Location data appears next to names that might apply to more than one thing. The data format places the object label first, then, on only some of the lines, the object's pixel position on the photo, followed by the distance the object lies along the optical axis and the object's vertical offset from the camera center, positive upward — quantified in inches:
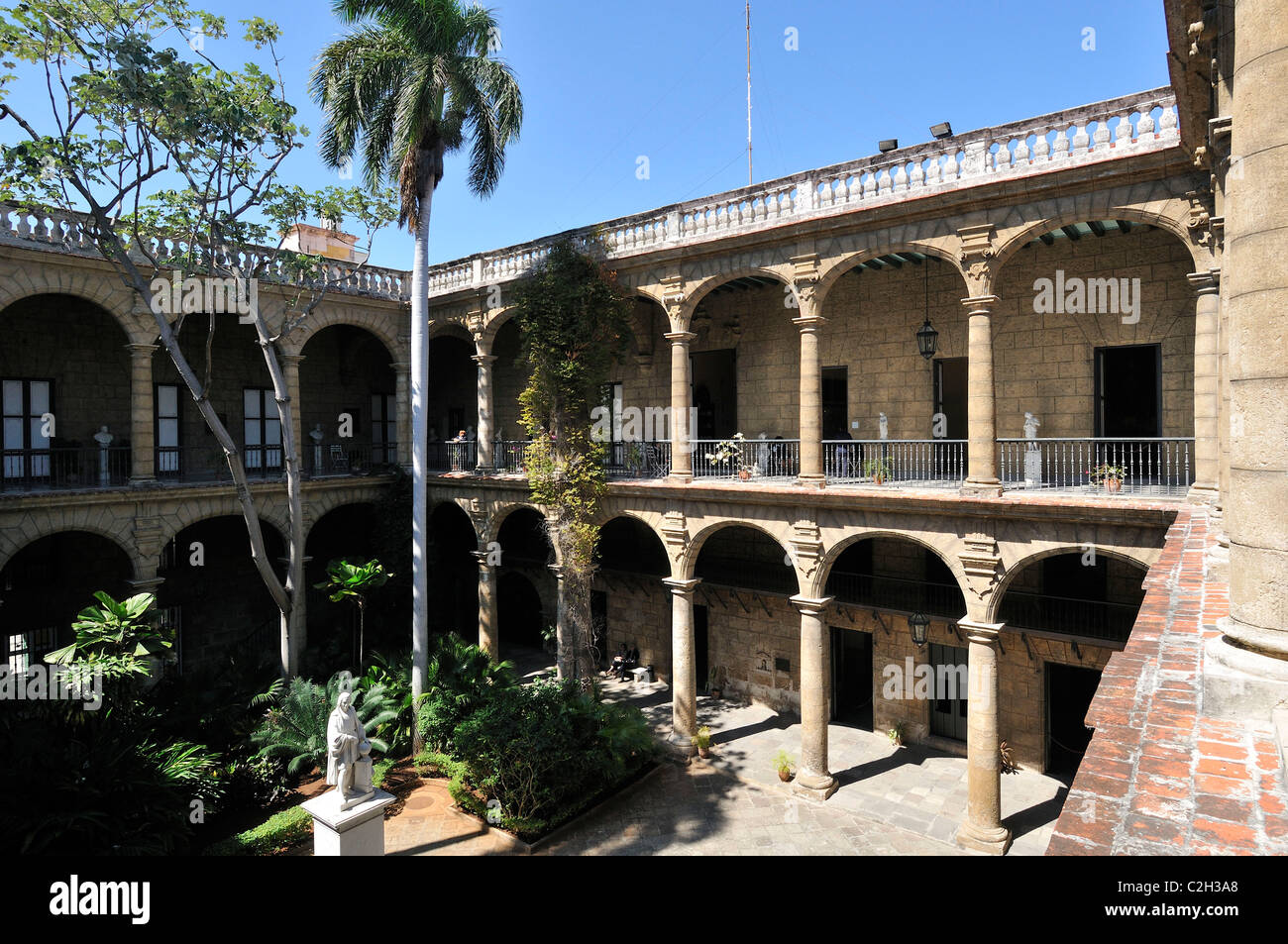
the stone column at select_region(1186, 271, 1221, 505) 417.1 +47.3
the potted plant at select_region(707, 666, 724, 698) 786.3 -229.3
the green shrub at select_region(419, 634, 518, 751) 584.7 -183.6
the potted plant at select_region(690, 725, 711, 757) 636.7 -235.3
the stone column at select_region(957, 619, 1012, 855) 487.2 -193.5
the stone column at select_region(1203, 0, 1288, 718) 159.5 +22.8
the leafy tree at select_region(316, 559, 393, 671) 638.5 -89.7
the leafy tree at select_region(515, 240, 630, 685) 658.8 +75.8
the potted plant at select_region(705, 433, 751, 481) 620.4 +15.1
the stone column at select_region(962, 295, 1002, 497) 483.2 +44.3
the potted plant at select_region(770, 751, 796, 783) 583.5 -236.4
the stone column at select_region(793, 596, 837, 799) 566.3 -179.8
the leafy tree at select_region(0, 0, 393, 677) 471.2 +228.8
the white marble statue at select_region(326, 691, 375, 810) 375.9 -146.9
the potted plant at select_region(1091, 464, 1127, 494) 468.1 -4.8
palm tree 602.2 +318.7
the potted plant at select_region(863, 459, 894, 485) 565.2 +1.7
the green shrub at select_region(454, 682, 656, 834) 493.7 -198.4
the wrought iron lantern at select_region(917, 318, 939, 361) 573.9 +104.8
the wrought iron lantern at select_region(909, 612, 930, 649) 567.5 -120.5
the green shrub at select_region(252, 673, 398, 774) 545.3 -191.9
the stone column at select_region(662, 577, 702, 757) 642.2 -171.4
